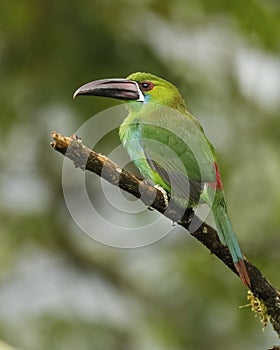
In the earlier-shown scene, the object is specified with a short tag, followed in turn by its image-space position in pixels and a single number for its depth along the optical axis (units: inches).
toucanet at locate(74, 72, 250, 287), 204.7
